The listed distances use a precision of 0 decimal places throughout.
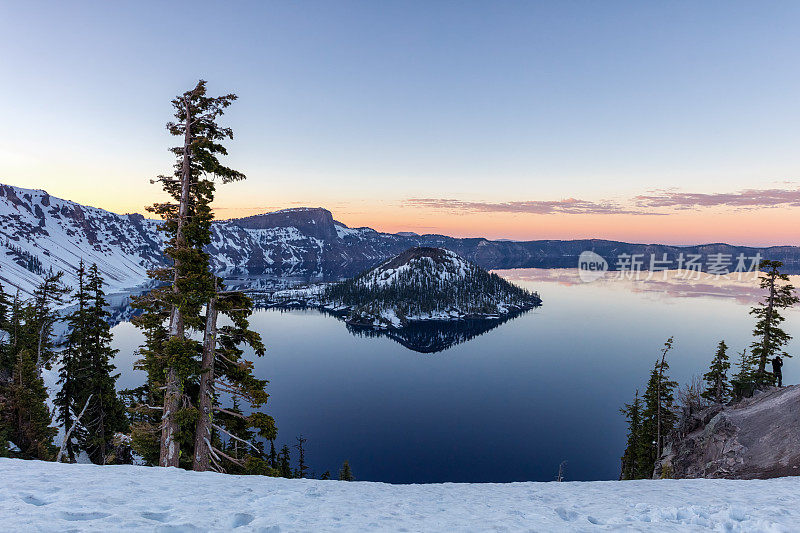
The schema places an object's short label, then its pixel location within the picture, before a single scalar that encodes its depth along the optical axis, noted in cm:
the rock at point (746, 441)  1852
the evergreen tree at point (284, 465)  4305
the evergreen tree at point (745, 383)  3500
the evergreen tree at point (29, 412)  2819
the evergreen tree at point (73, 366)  2564
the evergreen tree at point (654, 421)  3572
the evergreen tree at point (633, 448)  4235
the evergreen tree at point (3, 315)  4271
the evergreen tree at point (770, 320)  3453
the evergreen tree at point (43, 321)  3020
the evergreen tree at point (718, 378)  3772
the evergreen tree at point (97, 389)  2631
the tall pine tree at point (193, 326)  1303
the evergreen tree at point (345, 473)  4383
